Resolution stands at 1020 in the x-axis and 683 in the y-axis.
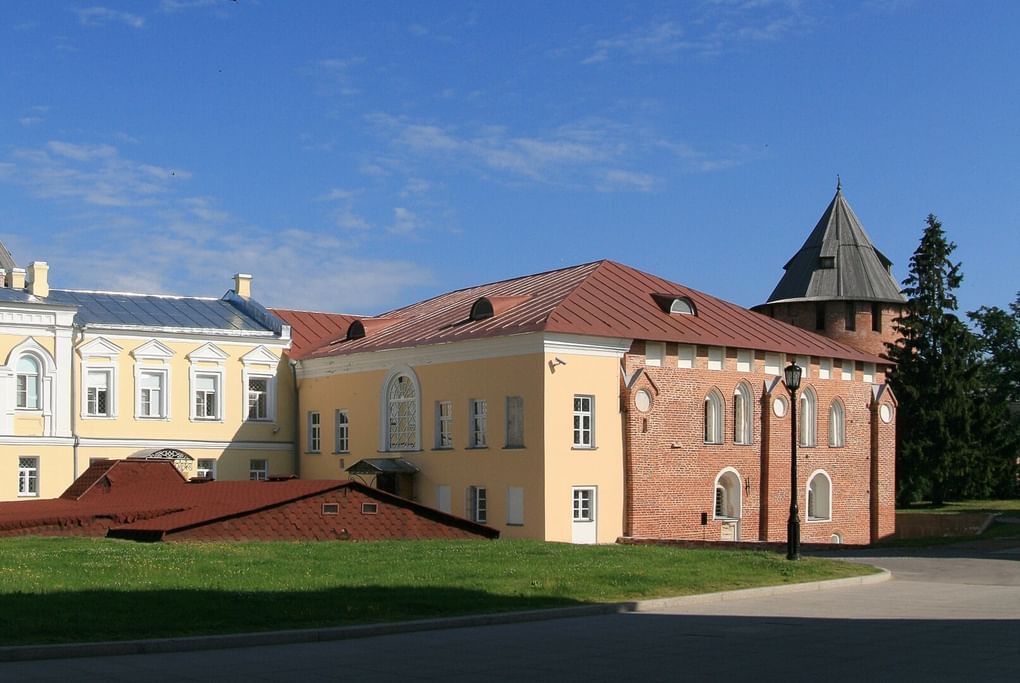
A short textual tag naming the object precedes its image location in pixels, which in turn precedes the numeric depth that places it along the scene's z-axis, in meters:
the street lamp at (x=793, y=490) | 24.92
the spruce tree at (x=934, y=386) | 57.94
